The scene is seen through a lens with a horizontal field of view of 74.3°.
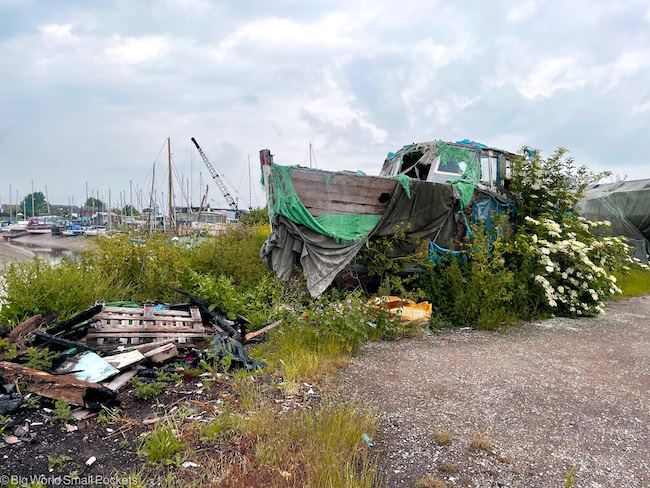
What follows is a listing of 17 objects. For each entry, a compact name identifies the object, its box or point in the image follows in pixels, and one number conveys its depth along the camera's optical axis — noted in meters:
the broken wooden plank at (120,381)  4.06
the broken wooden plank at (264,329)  6.00
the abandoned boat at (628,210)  14.70
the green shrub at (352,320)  5.64
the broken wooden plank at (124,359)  4.38
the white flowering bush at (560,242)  7.54
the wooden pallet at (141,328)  5.15
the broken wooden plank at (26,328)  4.82
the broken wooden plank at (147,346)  4.88
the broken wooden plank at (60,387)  3.68
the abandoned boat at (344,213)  7.44
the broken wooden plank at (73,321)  5.06
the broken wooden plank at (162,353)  4.73
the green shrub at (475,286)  7.05
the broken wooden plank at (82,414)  3.57
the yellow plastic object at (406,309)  6.41
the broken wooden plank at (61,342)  4.68
